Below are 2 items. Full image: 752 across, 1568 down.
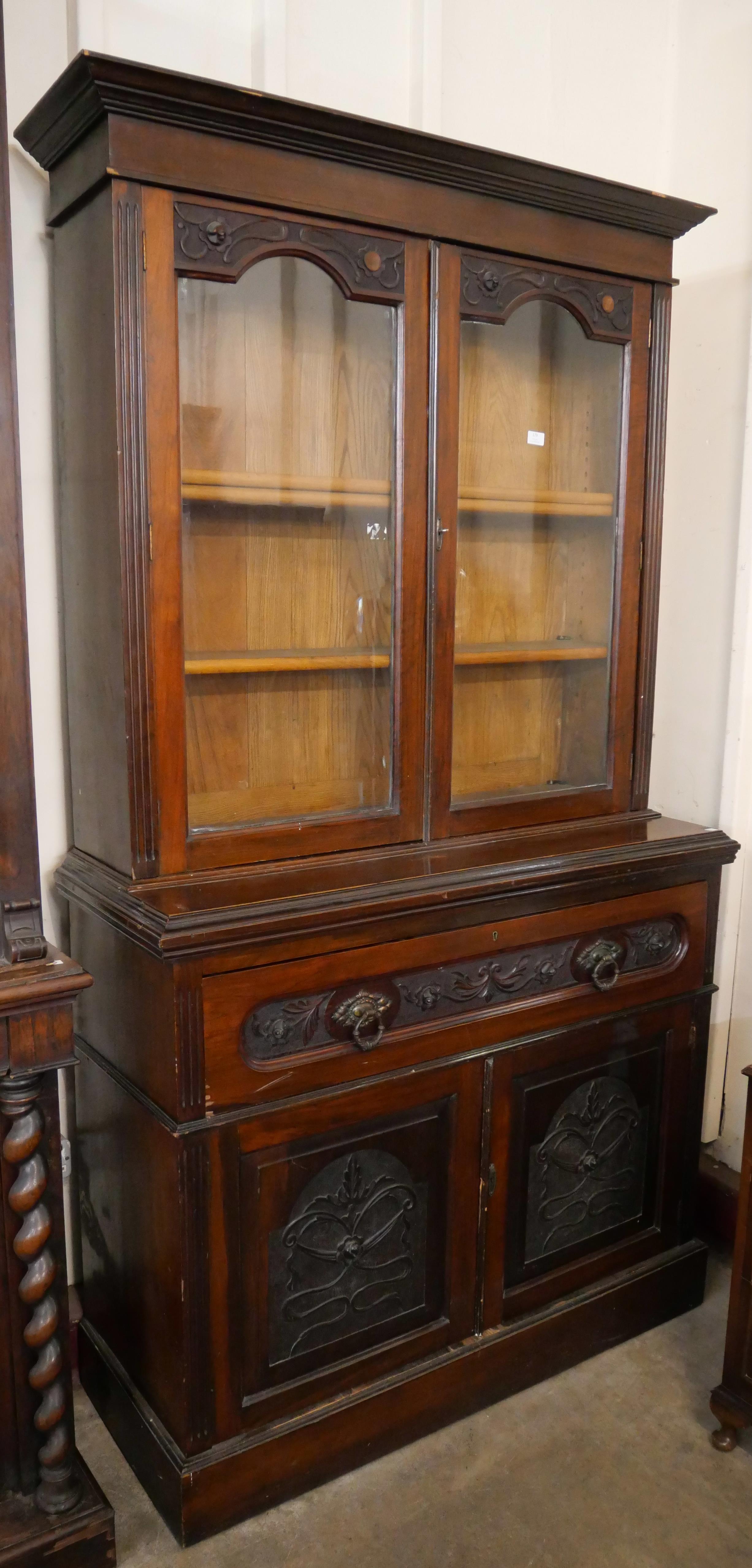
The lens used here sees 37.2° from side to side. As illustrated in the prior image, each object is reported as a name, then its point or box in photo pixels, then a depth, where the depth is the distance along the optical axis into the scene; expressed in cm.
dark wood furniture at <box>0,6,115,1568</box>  133
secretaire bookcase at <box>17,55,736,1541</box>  142
